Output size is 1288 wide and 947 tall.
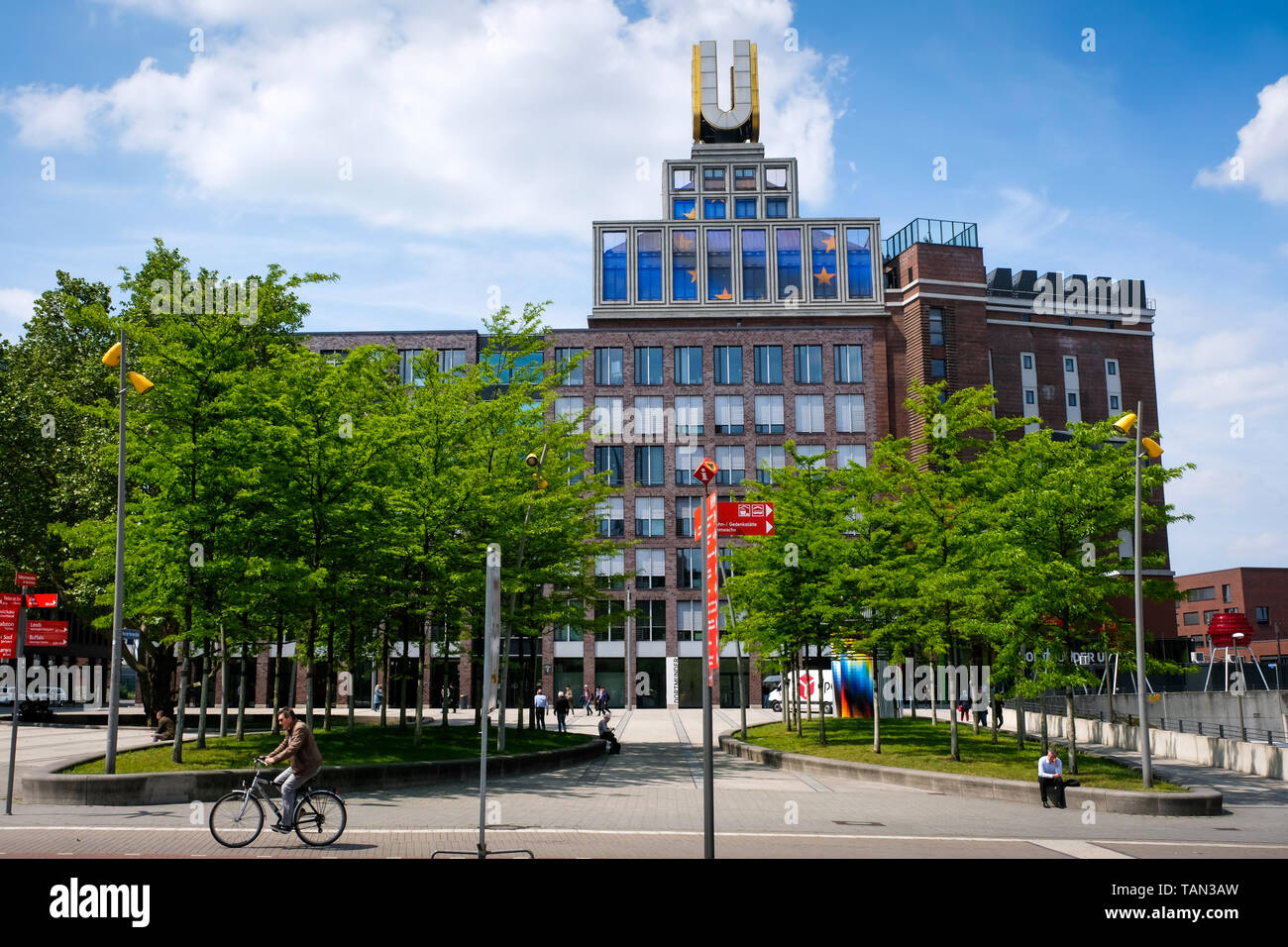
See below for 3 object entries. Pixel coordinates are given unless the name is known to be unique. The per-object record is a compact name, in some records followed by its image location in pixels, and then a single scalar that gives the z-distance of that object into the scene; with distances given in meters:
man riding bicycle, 13.62
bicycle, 13.55
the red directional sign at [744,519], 9.78
